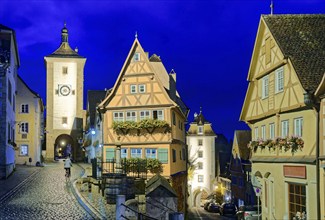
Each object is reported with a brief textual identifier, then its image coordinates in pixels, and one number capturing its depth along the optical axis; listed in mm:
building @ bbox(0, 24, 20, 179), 34250
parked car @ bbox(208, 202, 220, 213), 58269
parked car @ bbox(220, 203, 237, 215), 51625
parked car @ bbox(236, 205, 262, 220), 29639
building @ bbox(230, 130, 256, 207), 52897
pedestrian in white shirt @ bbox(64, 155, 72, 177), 34400
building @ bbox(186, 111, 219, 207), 76250
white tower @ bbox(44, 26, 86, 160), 69062
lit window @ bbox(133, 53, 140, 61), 37281
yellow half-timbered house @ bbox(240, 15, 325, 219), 21250
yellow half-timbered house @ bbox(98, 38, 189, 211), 36719
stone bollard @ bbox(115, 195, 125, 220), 16641
